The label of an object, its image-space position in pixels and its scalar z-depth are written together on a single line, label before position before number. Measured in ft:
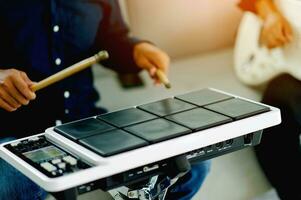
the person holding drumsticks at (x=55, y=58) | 5.79
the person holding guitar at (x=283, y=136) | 6.60
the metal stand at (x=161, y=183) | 4.73
